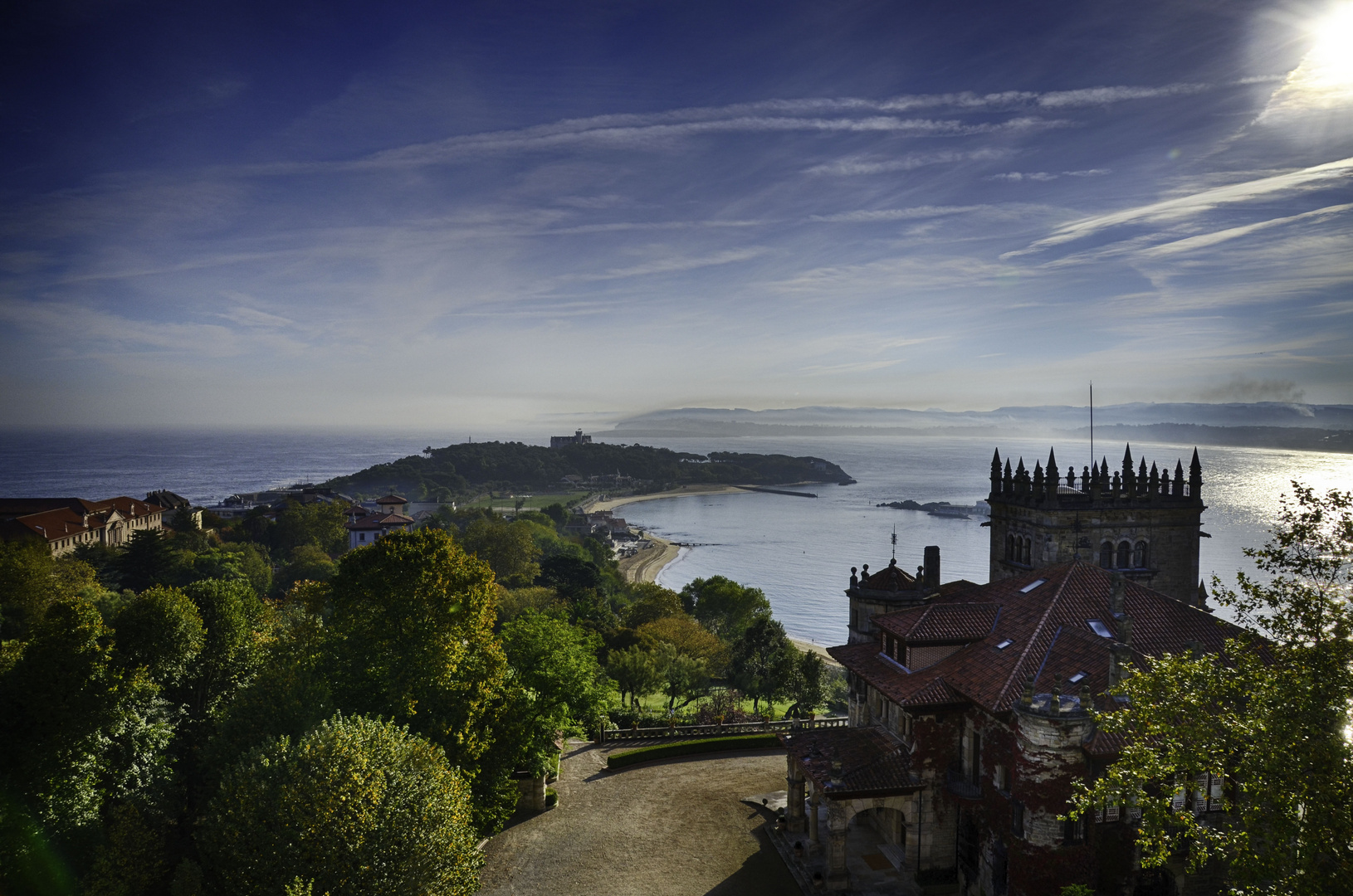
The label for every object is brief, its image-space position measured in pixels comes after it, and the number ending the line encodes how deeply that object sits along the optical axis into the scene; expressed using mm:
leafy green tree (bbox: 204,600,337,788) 25859
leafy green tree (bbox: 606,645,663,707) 49500
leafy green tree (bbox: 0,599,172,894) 21172
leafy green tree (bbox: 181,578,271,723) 33000
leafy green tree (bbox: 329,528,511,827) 26422
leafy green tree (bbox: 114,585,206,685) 30891
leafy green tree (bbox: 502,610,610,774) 30905
